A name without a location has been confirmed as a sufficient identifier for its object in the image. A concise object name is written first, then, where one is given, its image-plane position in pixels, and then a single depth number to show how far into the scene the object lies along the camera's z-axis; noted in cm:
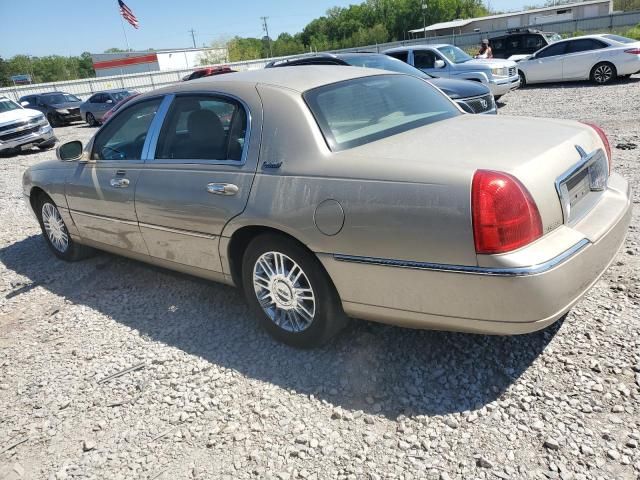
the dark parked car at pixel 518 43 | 1934
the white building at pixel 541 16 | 5900
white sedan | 1391
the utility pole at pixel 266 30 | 9108
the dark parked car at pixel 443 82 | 893
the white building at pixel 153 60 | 6556
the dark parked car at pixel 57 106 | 2212
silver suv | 1330
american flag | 3994
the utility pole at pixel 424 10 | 8350
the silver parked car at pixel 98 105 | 1997
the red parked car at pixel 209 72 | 2227
